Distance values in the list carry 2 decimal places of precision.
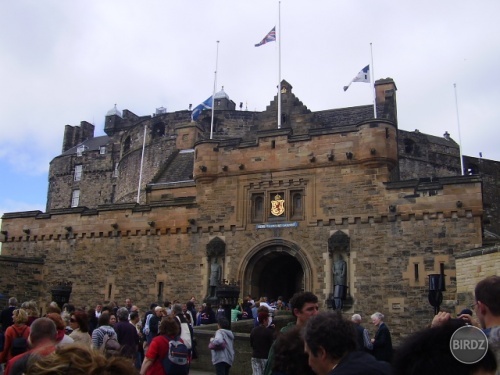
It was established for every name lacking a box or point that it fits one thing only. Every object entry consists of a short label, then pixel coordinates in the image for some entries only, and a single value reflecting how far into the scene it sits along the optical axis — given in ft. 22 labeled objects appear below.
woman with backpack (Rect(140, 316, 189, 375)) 19.84
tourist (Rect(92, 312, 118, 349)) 23.53
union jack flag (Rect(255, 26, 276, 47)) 85.40
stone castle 55.62
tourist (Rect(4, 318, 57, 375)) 13.83
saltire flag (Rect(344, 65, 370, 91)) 79.77
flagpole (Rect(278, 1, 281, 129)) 74.72
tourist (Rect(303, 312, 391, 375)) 10.46
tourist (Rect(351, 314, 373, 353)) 24.11
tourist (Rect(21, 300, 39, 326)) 25.16
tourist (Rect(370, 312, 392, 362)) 27.66
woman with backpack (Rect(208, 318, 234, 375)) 28.53
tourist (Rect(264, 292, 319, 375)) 16.33
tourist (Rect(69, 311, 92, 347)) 21.79
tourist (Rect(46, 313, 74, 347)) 18.03
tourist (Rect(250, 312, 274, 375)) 25.66
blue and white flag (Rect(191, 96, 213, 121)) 97.44
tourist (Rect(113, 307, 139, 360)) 26.73
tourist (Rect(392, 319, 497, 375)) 6.08
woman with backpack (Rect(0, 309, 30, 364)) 20.85
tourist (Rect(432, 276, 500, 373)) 10.59
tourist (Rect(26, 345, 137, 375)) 6.39
